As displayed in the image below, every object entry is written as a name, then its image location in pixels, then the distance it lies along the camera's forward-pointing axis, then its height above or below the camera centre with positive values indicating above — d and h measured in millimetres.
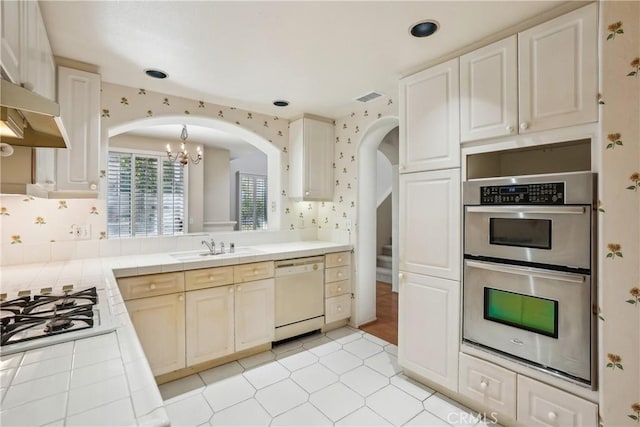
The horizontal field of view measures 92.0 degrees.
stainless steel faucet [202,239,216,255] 2864 -304
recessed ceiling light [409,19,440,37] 1733 +1074
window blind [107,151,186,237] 5066 +322
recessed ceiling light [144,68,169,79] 2283 +1063
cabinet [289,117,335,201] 3371 +616
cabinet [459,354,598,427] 1515 -992
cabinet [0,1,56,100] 996 +676
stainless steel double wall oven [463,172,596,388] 1495 -300
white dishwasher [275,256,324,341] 2840 -787
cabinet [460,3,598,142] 1500 +734
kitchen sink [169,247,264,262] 2646 -363
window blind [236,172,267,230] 7136 +310
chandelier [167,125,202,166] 4282 +997
